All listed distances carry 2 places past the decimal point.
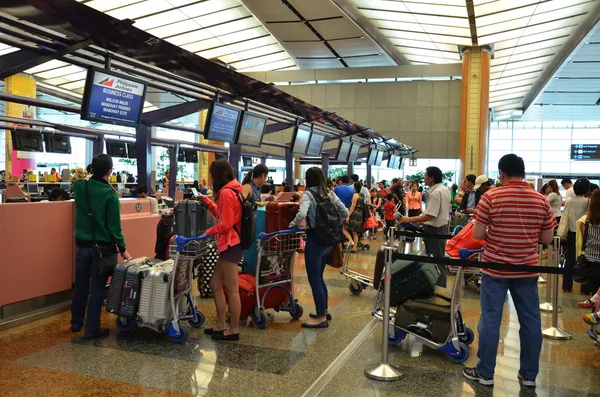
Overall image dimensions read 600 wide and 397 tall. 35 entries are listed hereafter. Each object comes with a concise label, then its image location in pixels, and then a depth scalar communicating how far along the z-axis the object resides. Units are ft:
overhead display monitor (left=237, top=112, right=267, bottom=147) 33.38
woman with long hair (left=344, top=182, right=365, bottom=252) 34.12
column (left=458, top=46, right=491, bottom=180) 82.07
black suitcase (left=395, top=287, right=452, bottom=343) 14.51
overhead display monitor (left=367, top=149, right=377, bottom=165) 71.05
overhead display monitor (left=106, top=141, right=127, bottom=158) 52.46
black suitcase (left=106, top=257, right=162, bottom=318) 15.37
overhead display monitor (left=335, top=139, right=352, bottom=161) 55.62
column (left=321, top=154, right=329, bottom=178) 63.62
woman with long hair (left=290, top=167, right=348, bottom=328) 17.03
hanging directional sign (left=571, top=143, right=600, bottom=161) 108.12
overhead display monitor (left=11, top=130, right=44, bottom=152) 40.50
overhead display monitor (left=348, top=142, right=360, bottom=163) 59.38
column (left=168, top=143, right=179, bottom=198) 47.72
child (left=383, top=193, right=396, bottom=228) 44.37
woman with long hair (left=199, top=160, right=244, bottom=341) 15.05
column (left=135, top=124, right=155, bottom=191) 29.86
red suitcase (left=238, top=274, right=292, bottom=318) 17.29
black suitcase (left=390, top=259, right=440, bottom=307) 15.69
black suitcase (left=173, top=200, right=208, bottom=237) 19.98
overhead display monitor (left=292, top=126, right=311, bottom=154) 43.09
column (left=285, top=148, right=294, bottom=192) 52.49
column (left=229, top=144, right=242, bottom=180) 36.47
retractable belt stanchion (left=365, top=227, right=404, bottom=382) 12.91
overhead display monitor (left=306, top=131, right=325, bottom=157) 45.91
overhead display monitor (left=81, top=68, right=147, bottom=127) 21.11
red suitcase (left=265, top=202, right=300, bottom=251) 17.99
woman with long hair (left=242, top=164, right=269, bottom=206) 18.52
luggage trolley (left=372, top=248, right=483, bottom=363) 14.06
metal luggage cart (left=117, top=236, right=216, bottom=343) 15.12
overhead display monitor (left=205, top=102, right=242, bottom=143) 30.19
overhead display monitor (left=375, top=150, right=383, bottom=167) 74.85
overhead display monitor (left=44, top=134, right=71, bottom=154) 43.25
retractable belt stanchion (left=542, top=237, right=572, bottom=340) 17.13
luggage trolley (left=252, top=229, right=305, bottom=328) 17.11
